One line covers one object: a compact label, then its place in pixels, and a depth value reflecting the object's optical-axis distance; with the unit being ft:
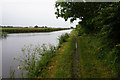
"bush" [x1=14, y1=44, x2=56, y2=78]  11.08
